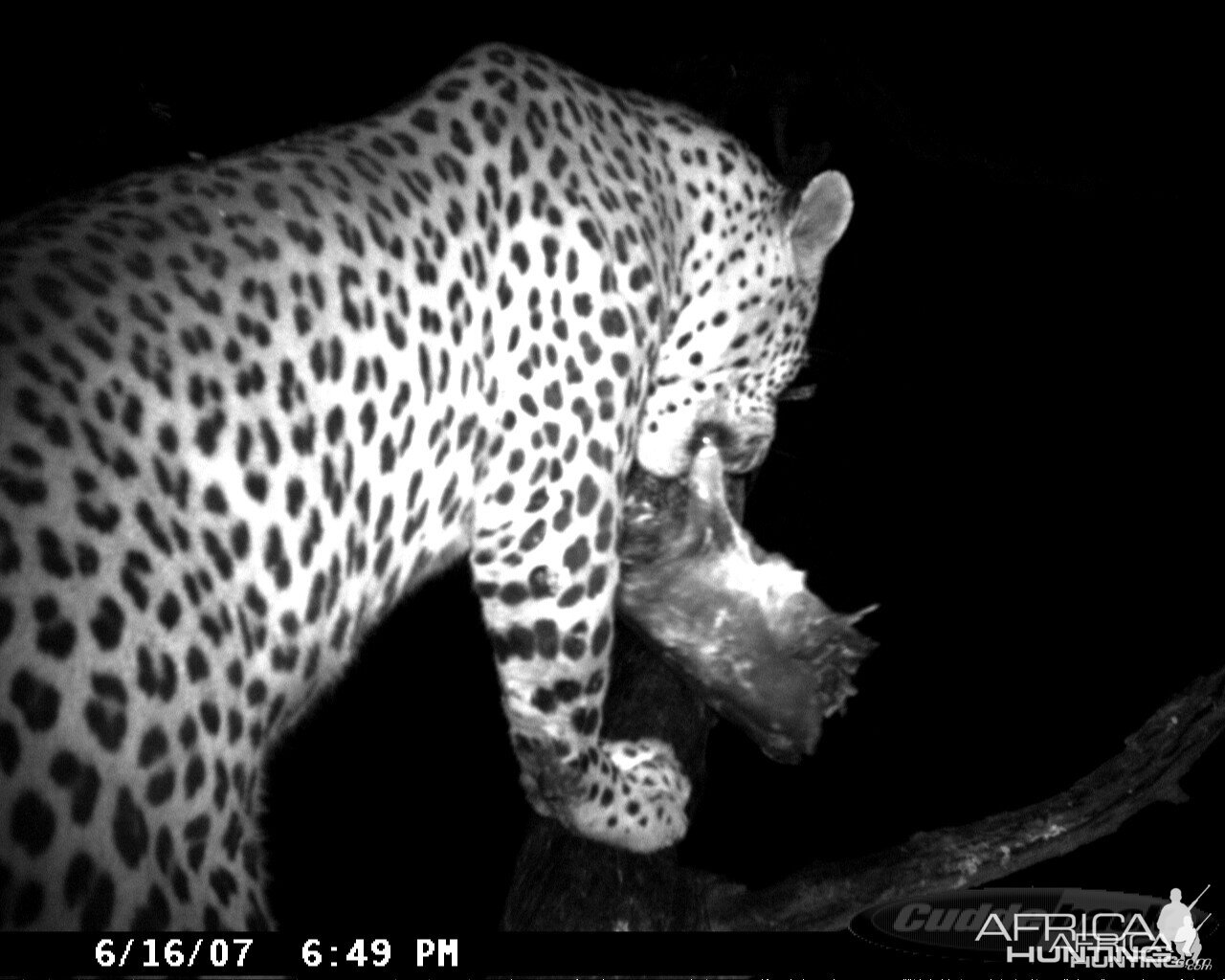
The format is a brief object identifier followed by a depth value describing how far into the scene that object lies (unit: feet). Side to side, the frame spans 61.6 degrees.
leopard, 3.17
